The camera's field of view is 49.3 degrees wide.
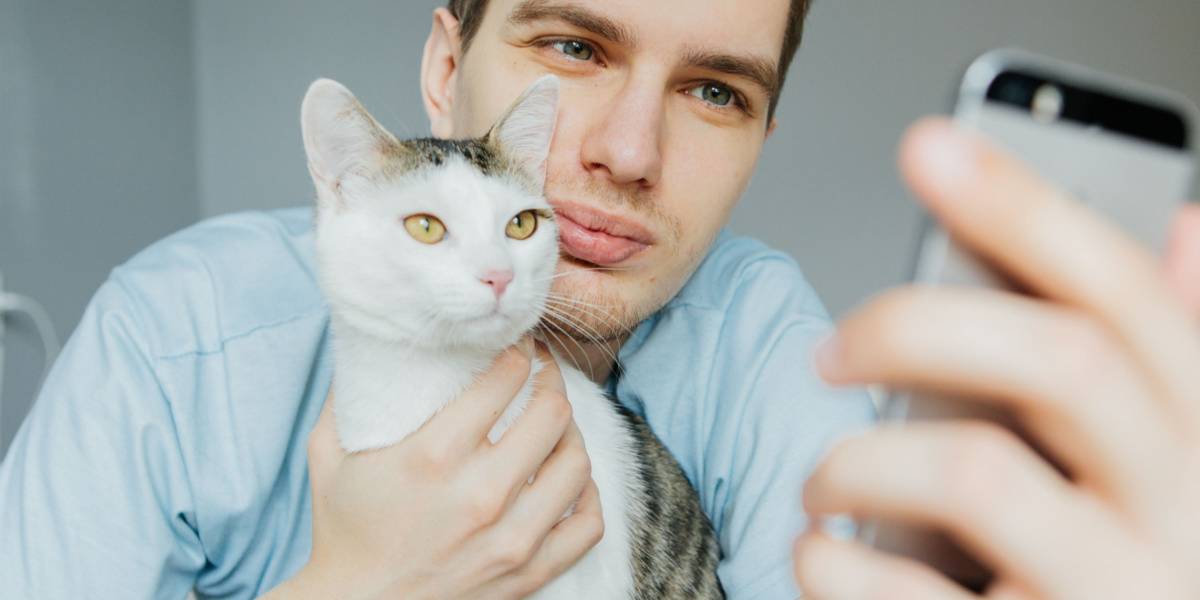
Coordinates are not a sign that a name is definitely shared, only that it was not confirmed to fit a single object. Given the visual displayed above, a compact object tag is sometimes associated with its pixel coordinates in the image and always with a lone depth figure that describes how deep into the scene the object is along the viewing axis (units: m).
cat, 0.46
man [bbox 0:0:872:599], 0.46
